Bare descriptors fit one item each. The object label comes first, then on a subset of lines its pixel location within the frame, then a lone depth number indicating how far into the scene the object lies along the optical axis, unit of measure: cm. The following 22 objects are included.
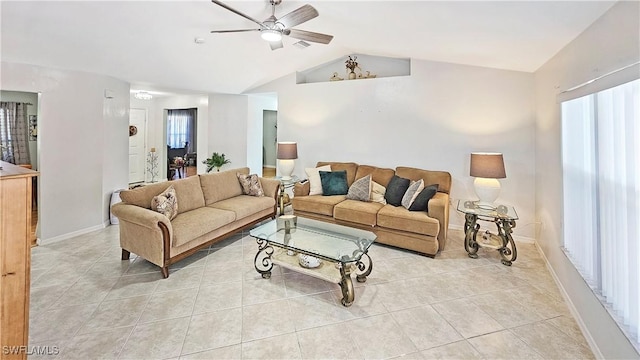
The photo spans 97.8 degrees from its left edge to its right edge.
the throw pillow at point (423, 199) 361
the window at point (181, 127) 794
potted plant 629
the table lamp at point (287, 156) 516
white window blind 154
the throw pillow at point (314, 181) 462
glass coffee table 243
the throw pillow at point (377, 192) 416
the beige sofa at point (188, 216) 282
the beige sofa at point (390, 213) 336
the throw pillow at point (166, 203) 307
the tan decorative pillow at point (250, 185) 451
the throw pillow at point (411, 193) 372
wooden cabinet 135
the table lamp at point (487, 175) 343
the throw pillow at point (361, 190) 419
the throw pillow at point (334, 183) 452
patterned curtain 486
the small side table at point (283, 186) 488
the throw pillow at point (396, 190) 397
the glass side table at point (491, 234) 322
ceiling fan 242
